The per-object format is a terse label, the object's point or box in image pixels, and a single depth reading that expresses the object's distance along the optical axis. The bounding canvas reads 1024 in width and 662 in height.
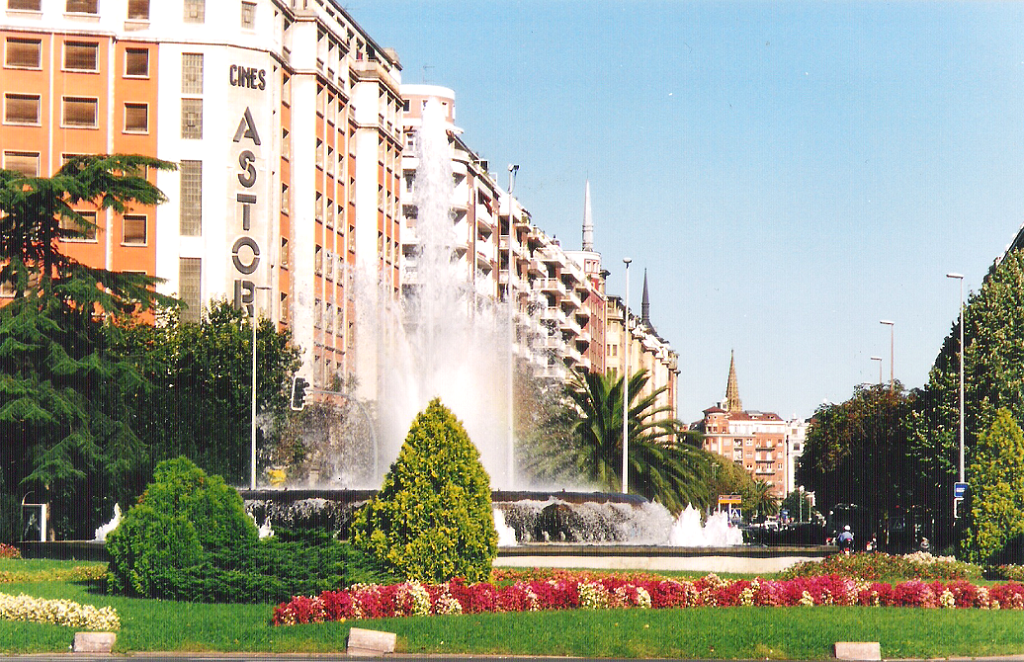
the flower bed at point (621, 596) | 21.23
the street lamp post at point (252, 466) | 57.19
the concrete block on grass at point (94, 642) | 19.72
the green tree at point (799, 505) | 186.88
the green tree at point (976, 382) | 52.34
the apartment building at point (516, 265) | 99.94
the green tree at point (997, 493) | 34.88
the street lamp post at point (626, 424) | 59.28
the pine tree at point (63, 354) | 35.72
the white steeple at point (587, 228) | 187.00
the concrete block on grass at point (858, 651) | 19.09
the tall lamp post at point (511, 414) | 52.28
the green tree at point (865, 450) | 64.12
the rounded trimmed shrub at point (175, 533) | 24.14
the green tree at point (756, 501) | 163.71
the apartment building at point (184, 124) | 71.06
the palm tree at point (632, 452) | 63.91
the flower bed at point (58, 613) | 20.72
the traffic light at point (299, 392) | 49.56
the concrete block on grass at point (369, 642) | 19.38
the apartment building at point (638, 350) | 149.38
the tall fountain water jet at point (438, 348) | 50.31
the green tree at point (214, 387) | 52.19
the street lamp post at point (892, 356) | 84.60
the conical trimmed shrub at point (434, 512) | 23.12
